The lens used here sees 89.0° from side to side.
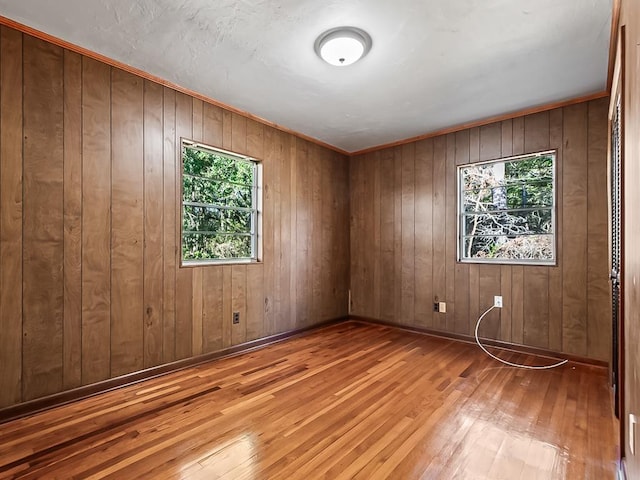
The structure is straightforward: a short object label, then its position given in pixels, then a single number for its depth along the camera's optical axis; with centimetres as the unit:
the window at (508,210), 329
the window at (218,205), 305
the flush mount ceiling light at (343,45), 211
